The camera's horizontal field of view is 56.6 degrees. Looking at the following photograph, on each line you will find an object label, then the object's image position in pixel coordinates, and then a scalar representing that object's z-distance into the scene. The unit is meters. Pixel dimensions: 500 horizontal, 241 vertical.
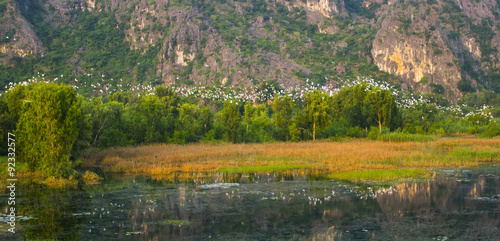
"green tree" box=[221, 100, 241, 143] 72.50
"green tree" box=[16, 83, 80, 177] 35.62
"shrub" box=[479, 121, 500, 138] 75.88
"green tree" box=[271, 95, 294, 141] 73.62
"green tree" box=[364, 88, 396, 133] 81.88
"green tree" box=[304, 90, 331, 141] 71.62
